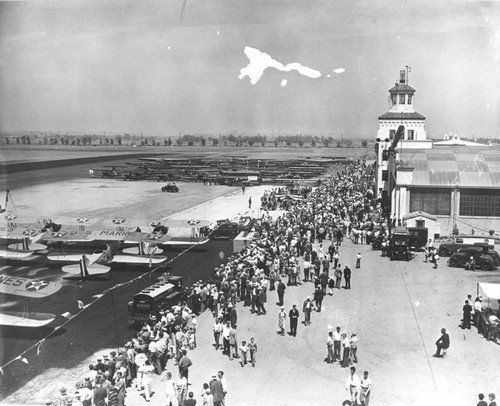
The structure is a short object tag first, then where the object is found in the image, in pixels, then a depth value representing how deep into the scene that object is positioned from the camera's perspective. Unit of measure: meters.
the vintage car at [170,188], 86.22
